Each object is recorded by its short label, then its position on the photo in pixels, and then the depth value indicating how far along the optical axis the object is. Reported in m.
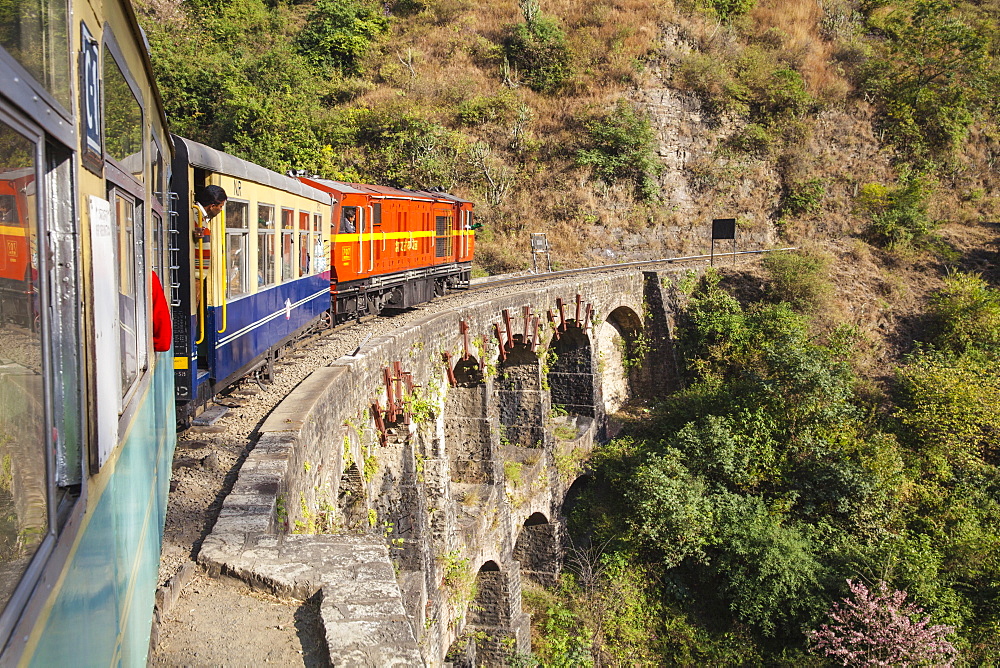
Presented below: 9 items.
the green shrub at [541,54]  31.95
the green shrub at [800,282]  22.64
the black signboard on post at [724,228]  25.19
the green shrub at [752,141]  30.75
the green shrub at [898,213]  27.17
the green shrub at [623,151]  29.00
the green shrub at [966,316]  21.53
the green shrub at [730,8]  35.41
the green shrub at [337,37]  32.50
